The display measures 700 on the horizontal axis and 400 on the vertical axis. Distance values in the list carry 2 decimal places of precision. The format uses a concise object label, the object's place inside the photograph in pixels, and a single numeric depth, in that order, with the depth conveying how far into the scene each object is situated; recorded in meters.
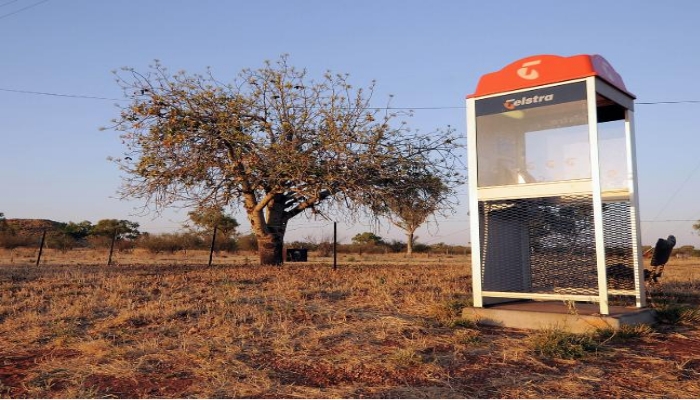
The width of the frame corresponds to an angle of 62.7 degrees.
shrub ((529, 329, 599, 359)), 5.61
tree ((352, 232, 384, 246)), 58.28
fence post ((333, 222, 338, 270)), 17.47
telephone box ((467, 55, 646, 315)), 7.38
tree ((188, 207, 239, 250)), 41.03
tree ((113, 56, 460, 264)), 15.00
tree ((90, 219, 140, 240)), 53.88
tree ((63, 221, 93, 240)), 60.50
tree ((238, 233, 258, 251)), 45.56
